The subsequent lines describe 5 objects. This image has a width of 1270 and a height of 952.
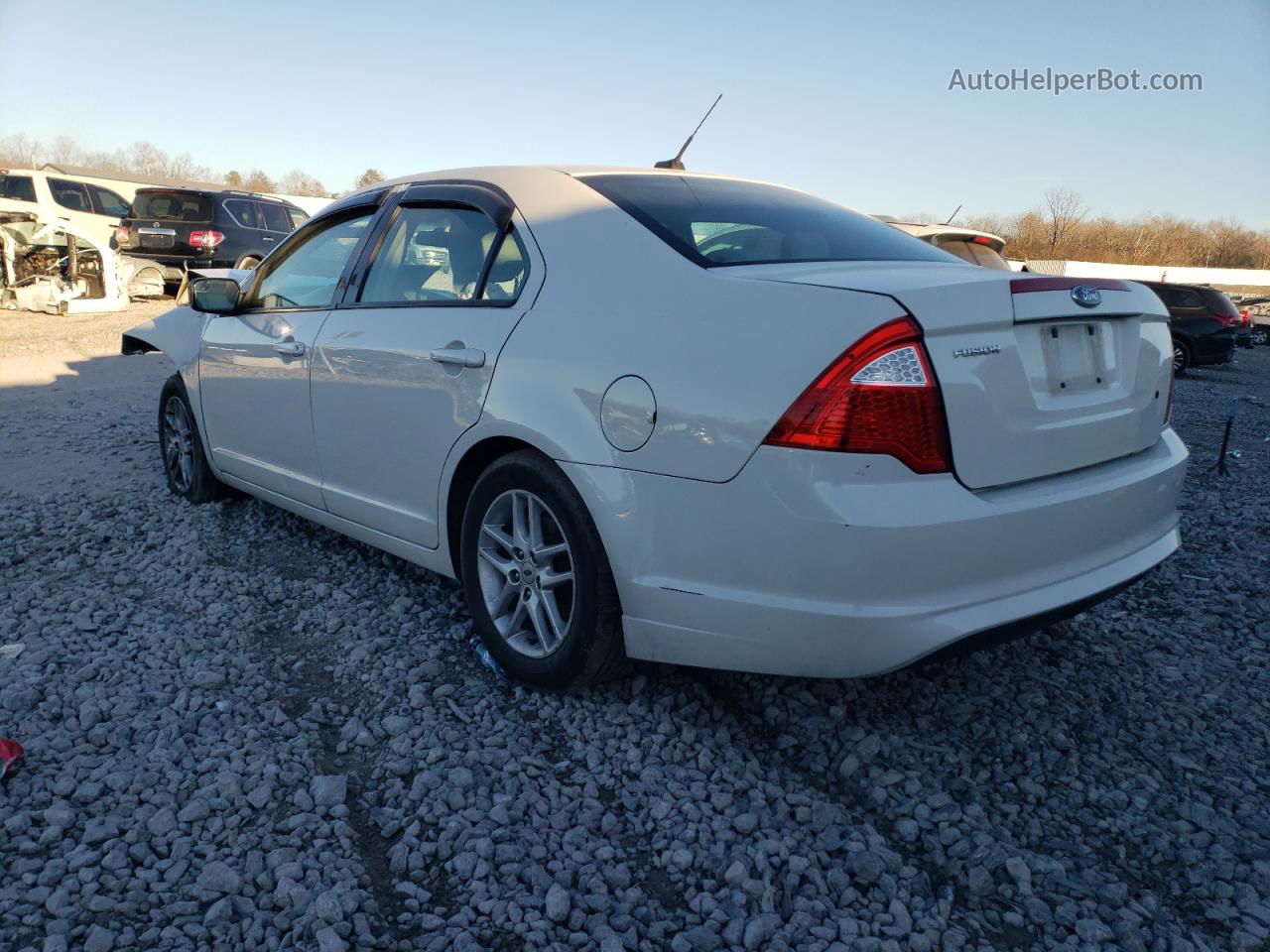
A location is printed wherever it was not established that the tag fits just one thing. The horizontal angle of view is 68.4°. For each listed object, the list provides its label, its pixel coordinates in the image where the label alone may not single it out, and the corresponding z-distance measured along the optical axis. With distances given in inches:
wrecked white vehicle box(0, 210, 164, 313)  568.4
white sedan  85.0
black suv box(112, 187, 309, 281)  601.3
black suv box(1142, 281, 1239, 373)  600.7
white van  656.4
